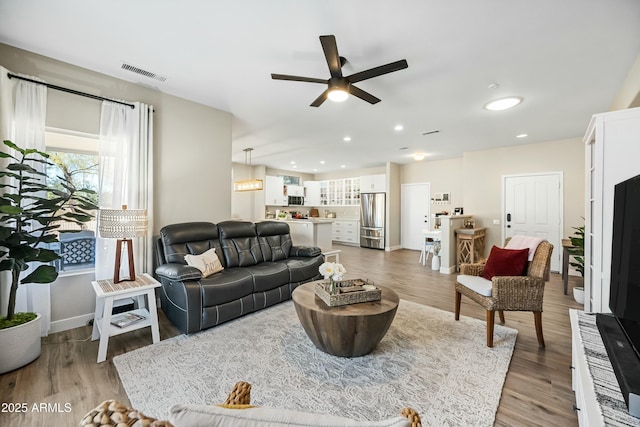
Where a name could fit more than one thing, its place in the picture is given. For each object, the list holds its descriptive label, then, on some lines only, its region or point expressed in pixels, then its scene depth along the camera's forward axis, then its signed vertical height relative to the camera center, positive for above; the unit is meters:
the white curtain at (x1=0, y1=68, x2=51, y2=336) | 2.36 +0.76
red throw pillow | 2.60 -0.49
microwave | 9.16 +0.42
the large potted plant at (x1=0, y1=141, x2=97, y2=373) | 1.96 -0.39
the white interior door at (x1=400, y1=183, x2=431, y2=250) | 7.77 -0.01
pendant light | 6.30 +0.68
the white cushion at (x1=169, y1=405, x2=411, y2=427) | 0.53 -0.42
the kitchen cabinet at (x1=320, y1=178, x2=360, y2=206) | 9.05 +0.74
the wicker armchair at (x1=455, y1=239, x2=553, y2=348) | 2.37 -0.74
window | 2.76 +0.39
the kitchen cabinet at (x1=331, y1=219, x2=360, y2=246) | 8.94 -0.66
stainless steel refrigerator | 8.05 -0.21
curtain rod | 2.39 +1.21
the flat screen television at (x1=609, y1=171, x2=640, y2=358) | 1.24 -0.25
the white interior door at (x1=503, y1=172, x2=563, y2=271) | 5.27 +0.17
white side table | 2.19 -0.87
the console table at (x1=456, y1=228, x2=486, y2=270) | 5.27 -0.61
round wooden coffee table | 2.03 -0.87
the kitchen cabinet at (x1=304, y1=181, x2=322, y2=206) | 9.92 +0.84
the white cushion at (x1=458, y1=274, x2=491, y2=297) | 2.48 -0.69
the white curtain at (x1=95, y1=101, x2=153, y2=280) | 2.88 +0.48
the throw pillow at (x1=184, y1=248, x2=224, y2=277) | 2.96 -0.59
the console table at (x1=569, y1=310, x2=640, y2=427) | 0.95 -0.71
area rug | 1.69 -1.22
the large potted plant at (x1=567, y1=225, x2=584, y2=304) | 3.37 -0.49
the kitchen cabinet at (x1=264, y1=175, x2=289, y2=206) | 8.39 +0.66
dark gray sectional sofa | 2.62 -0.72
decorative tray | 2.18 -0.69
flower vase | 2.26 -0.66
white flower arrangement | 2.29 -0.51
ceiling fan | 2.02 +1.19
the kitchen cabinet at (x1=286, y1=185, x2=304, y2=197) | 9.08 +0.77
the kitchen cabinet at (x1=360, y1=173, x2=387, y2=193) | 8.09 +0.94
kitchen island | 5.40 -0.43
